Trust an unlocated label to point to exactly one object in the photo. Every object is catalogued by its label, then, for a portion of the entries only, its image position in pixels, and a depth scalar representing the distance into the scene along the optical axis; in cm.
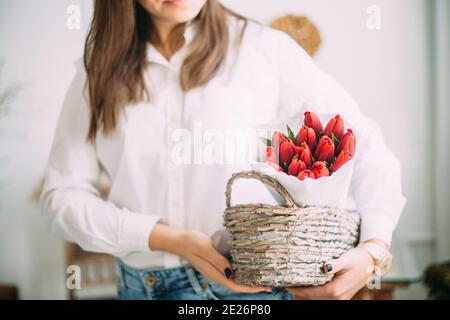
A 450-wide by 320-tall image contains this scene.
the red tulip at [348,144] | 116
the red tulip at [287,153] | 116
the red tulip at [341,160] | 113
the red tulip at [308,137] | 117
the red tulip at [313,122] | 119
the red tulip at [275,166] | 116
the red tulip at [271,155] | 118
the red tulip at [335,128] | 118
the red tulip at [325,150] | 114
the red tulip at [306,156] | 114
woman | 125
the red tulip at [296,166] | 113
